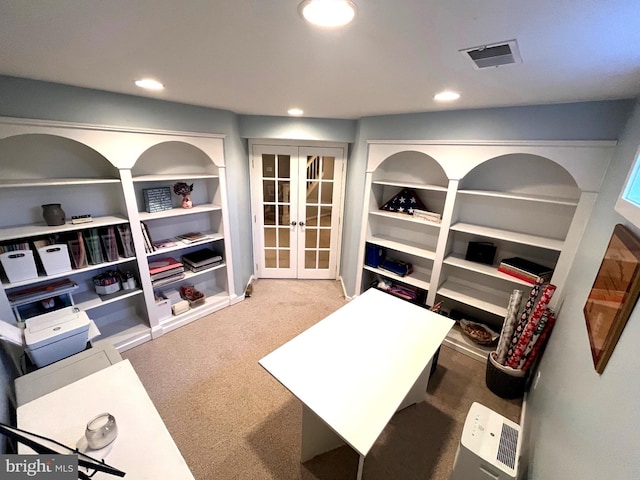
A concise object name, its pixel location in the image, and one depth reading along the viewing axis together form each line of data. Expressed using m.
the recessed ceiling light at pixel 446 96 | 1.68
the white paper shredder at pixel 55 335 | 1.57
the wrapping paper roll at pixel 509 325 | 2.12
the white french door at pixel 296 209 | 3.48
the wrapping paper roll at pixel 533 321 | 1.93
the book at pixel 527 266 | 2.24
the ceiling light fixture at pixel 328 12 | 0.74
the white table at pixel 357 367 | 1.24
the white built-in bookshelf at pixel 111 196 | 1.89
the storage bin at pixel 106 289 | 2.36
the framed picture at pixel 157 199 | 2.59
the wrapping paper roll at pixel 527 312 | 2.05
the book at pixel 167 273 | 2.63
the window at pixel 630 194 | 1.16
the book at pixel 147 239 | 2.46
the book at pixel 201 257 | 2.99
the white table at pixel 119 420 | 0.97
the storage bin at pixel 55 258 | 1.91
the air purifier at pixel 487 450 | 1.32
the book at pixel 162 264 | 2.65
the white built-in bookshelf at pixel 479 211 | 1.95
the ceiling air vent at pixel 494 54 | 0.96
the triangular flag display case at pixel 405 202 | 2.98
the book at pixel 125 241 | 2.31
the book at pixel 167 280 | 2.63
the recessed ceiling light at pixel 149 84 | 1.64
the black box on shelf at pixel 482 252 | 2.56
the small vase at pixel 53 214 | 1.97
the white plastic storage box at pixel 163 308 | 2.71
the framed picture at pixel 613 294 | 0.87
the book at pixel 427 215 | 2.72
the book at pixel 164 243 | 2.68
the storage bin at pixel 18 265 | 1.76
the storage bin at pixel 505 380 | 2.05
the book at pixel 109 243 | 2.23
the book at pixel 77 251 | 2.06
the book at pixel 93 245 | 2.15
